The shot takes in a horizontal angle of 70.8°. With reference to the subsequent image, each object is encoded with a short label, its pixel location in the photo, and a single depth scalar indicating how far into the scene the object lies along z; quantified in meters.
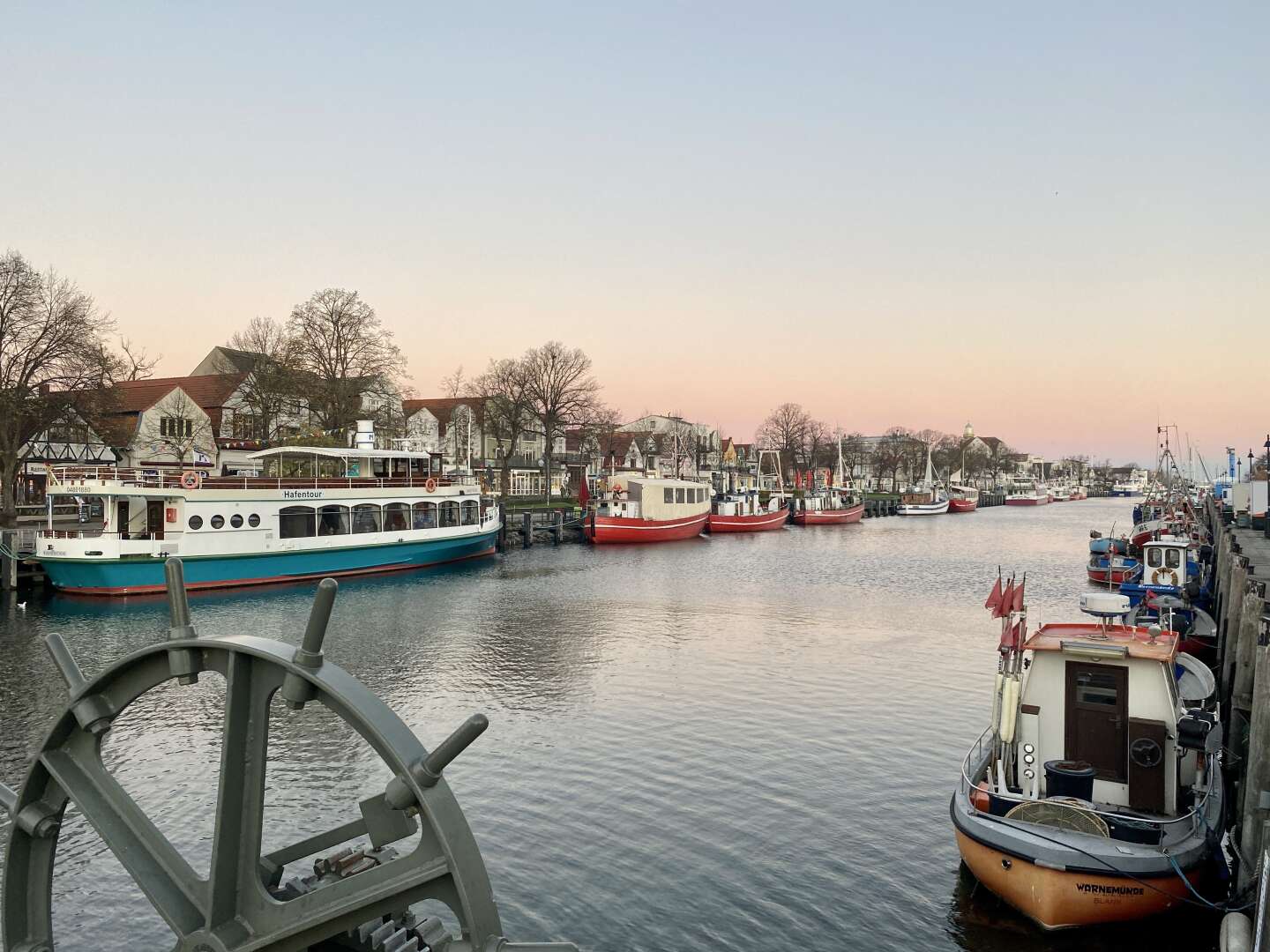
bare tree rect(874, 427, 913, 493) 161.38
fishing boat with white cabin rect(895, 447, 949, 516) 114.75
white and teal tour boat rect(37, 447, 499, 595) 34.91
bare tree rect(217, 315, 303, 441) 55.75
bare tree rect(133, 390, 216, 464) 63.66
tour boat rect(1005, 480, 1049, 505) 162.12
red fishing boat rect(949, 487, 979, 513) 126.56
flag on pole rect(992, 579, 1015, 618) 14.00
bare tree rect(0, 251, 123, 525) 45.62
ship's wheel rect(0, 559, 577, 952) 5.14
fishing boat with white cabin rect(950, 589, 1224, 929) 10.48
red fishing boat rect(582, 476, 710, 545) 63.97
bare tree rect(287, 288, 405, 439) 58.06
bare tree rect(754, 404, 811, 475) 141.25
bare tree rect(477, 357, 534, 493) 80.00
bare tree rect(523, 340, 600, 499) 84.06
